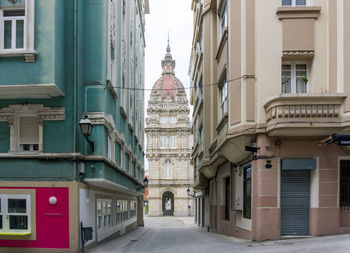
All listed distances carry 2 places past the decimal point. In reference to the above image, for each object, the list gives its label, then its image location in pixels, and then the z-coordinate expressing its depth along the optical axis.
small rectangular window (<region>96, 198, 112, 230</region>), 17.20
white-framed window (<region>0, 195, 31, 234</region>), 13.73
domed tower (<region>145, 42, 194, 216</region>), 81.69
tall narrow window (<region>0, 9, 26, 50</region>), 13.52
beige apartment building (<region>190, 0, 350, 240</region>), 12.58
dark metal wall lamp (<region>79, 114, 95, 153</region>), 12.71
